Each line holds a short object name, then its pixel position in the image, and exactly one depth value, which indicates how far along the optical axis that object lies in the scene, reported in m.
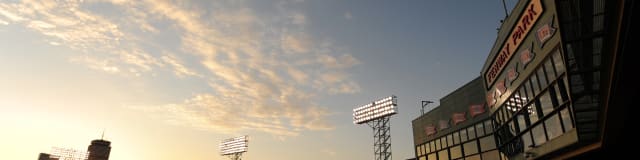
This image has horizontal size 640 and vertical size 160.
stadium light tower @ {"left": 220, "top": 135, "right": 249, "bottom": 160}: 98.12
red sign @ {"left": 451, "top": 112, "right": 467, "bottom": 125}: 34.06
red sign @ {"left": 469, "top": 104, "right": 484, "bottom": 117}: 31.38
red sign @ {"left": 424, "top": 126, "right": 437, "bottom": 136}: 39.78
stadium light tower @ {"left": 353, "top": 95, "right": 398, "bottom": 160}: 58.74
